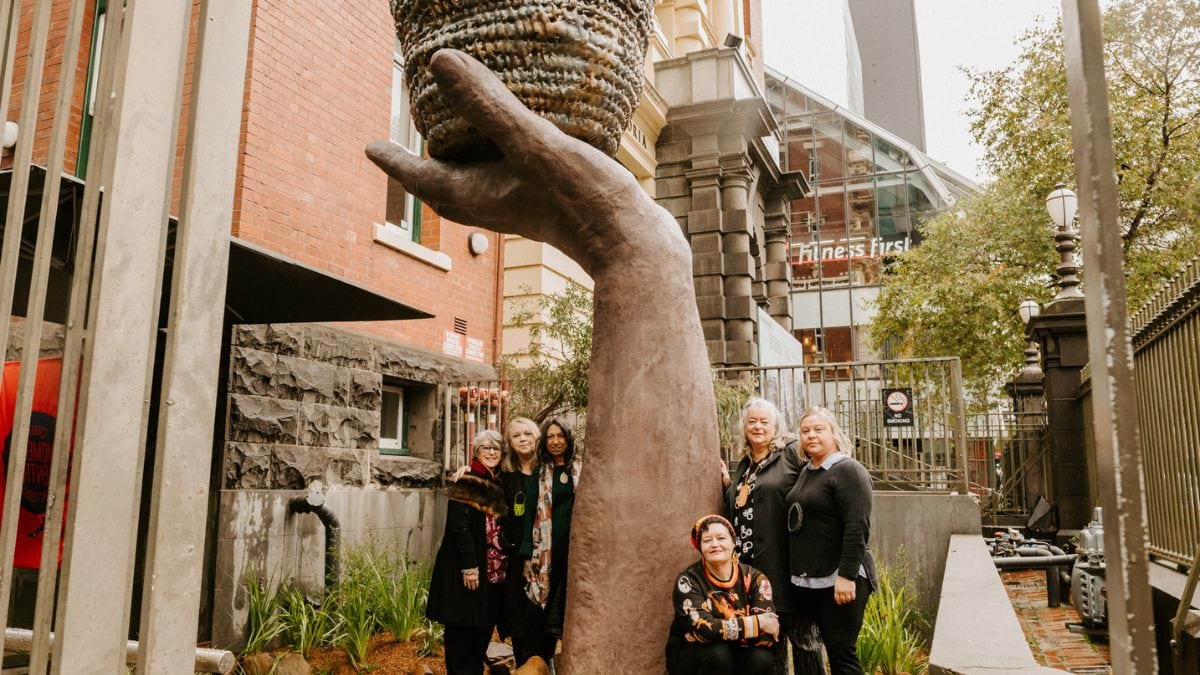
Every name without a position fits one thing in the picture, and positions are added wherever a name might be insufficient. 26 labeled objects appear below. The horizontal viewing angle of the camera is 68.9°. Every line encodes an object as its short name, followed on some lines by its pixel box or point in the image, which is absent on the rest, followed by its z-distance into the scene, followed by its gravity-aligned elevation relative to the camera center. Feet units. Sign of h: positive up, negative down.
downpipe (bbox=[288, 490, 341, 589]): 24.08 -1.54
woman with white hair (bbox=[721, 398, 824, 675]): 14.51 -0.73
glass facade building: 118.42 +36.74
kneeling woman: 11.00 -2.04
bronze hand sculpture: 10.02 +0.86
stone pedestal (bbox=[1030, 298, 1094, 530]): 36.63 +2.62
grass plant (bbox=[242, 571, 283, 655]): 21.79 -3.89
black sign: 29.45 +1.97
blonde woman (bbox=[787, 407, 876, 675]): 14.20 -1.28
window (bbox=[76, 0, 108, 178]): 26.03 +10.56
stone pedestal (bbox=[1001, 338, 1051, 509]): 45.65 +1.70
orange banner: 19.10 -0.13
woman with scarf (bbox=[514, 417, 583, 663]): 16.69 -1.40
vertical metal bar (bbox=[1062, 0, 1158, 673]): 3.35 +0.35
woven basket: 9.74 +4.64
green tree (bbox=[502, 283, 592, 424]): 30.27 +3.70
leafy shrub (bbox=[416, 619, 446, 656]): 22.06 -4.48
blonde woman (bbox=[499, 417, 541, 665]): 17.30 -1.00
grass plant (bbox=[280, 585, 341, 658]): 21.66 -4.11
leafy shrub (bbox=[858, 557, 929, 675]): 18.72 -3.77
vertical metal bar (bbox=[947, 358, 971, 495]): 27.13 +1.45
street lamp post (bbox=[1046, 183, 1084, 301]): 36.50 +10.07
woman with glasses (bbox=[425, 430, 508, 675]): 17.15 -2.06
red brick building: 22.41 +3.86
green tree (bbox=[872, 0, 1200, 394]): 49.34 +17.94
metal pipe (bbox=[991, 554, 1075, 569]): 24.61 -2.63
